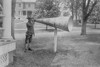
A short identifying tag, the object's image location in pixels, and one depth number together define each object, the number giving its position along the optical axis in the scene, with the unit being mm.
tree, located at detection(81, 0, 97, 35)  19095
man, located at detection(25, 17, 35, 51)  9047
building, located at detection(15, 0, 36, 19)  60031
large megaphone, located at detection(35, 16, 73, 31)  8546
